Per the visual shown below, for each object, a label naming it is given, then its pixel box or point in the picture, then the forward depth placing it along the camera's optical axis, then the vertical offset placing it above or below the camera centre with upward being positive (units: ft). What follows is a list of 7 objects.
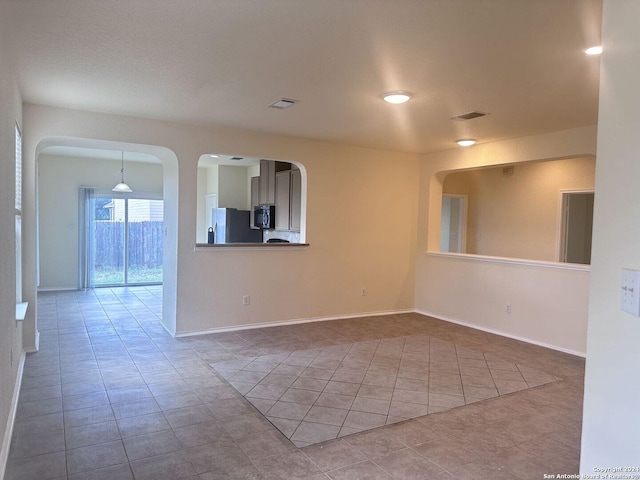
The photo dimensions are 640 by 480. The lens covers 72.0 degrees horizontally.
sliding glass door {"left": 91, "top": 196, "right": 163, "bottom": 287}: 28.17 -1.51
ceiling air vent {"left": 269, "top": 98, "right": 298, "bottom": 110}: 12.51 +3.45
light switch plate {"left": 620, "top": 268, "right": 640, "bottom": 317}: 3.87 -0.56
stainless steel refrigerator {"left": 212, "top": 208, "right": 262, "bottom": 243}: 27.07 -0.46
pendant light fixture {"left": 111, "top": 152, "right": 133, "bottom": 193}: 25.80 +1.75
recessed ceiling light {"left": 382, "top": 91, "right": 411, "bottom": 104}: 11.48 +3.38
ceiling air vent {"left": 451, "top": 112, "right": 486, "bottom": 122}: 13.46 +3.44
